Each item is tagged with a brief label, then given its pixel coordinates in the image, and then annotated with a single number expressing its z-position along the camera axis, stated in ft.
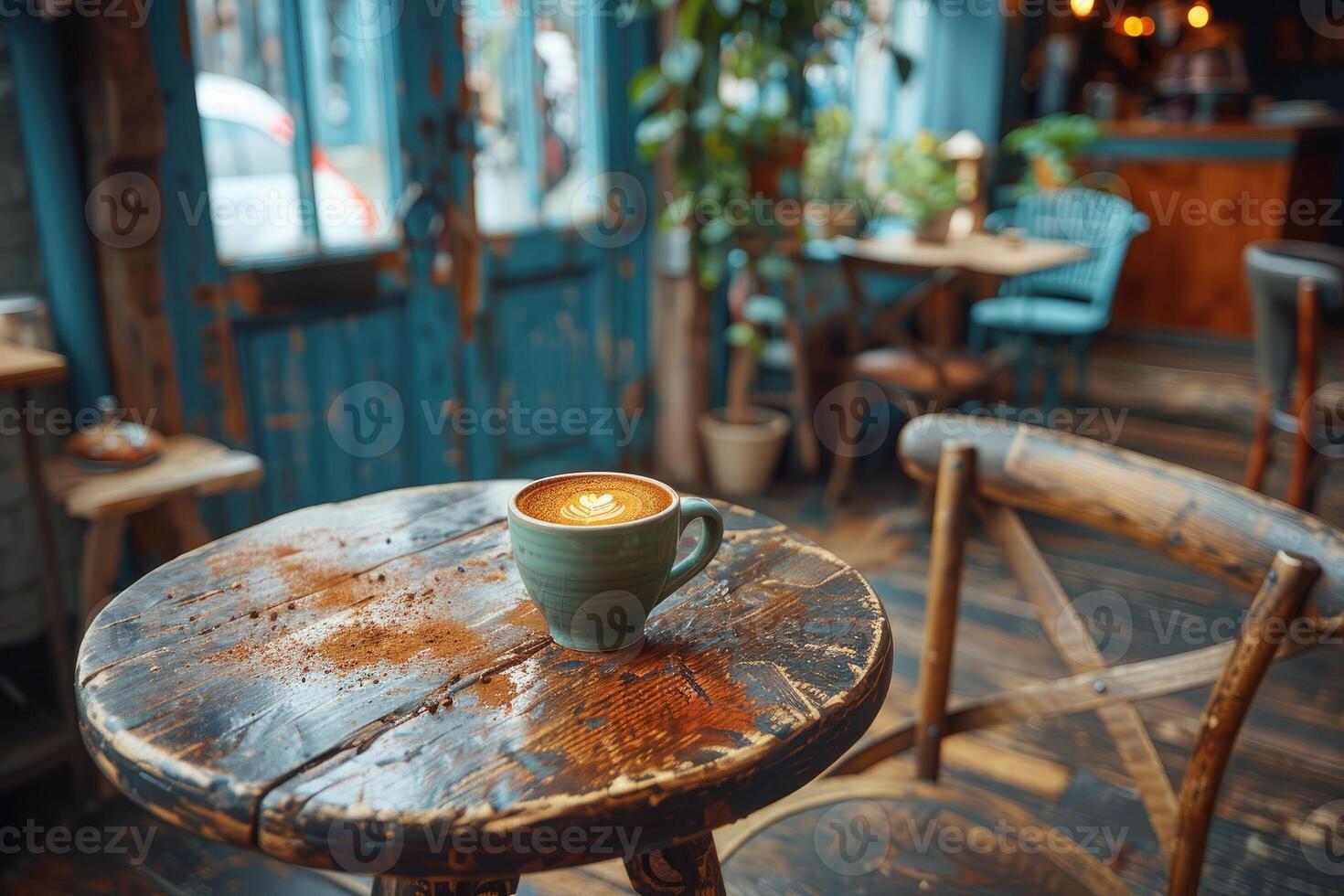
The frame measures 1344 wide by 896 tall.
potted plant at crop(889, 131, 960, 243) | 11.24
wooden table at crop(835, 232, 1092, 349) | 10.64
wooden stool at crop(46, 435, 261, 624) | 5.84
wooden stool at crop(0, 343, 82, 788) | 5.29
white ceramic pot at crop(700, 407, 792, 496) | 11.48
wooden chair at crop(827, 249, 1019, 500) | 10.61
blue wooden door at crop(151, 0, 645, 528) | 7.31
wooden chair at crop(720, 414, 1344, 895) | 3.17
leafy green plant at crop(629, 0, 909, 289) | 9.87
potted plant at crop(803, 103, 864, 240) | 11.71
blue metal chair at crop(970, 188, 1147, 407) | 13.20
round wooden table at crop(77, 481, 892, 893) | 2.16
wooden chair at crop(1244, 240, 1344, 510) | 7.08
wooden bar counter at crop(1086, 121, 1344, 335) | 17.81
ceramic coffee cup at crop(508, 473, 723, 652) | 2.56
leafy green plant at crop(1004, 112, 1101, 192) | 16.33
